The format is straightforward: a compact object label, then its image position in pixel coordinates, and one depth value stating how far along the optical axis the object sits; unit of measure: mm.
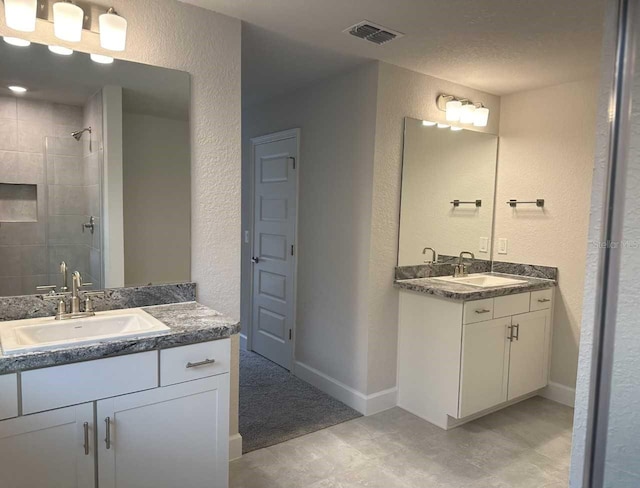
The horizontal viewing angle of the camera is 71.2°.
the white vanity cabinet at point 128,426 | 1396
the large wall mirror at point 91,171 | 1824
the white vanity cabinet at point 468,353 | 2732
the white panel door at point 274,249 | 3668
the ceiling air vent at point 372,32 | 2295
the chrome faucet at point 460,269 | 3385
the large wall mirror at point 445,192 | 3109
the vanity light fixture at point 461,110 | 3201
